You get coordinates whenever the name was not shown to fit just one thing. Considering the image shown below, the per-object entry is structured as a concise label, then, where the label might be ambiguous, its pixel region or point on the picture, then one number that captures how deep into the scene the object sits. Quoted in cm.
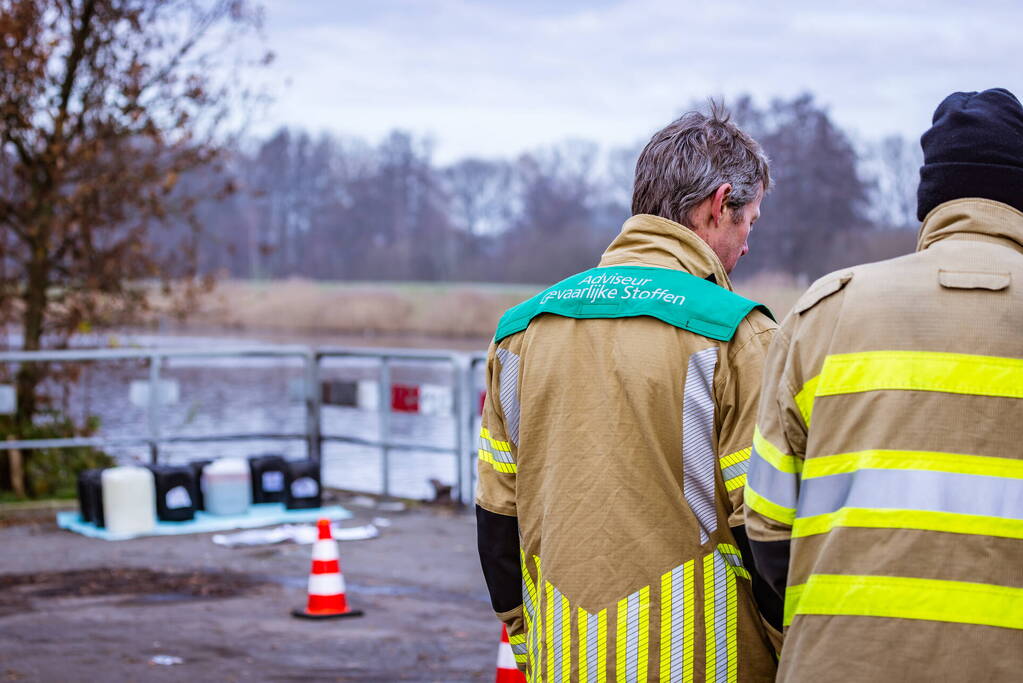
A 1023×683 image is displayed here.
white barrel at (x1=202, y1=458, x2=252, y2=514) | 1002
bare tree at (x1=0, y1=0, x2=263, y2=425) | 1108
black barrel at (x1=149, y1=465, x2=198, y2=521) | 973
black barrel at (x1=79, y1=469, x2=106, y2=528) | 955
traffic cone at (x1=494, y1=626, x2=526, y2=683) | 473
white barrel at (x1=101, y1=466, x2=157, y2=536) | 941
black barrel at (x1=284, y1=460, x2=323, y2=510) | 1030
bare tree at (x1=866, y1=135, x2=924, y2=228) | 5081
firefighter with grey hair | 254
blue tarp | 958
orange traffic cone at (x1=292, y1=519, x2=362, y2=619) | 695
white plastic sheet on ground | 921
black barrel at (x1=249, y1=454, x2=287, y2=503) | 1033
